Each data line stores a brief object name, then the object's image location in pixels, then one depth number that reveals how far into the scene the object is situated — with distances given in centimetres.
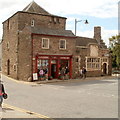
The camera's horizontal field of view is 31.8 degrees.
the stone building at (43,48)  2592
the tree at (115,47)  4368
